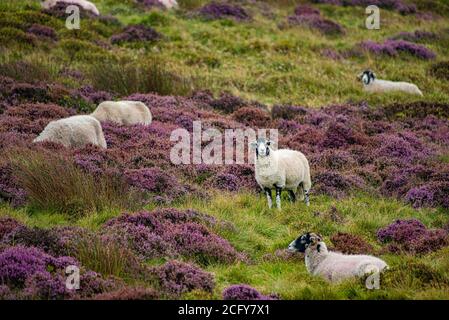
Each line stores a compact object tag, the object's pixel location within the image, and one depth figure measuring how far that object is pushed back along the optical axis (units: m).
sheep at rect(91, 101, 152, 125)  16.17
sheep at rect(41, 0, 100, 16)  27.27
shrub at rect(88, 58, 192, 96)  19.78
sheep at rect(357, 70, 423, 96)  22.34
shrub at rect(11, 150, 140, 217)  10.31
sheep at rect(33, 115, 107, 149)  13.40
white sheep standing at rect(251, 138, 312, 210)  11.57
